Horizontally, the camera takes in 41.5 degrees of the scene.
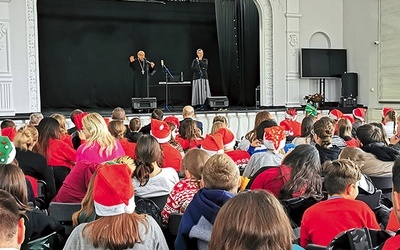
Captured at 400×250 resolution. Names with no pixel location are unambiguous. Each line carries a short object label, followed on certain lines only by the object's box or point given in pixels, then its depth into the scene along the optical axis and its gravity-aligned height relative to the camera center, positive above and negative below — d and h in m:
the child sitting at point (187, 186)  3.02 -0.47
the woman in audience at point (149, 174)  3.34 -0.44
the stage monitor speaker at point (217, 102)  11.59 +0.06
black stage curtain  13.88 +1.66
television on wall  12.27 +0.97
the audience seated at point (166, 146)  4.33 -0.34
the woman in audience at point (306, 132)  5.22 -0.29
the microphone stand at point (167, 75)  11.57 +0.69
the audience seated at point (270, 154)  3.91 -0.37
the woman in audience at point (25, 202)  2.40 -0.44
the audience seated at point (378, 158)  3.75 -0.40
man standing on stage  12.23 +0.77
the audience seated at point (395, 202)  1.55 -0.32
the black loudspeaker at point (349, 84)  12.41 +0.46
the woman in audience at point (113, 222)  2.11 -0.47
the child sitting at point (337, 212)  2.45 -0.51
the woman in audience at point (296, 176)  3.00 -0.42
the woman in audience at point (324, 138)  4.26 -0.29
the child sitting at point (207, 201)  2.34 -0.43
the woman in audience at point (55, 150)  4.44 -0.37
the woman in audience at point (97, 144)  4.06 -0.30
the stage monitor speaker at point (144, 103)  10.95 +0.05
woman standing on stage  12.75 +0.49
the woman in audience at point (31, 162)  3.95 -0.41
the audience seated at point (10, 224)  1.46 -0.33
